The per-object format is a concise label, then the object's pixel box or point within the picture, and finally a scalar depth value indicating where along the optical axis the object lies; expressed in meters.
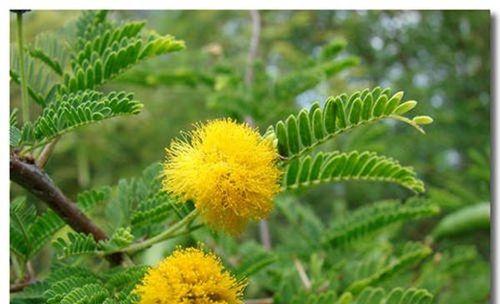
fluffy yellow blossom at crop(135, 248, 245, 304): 0.07
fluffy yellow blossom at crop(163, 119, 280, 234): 0.08
